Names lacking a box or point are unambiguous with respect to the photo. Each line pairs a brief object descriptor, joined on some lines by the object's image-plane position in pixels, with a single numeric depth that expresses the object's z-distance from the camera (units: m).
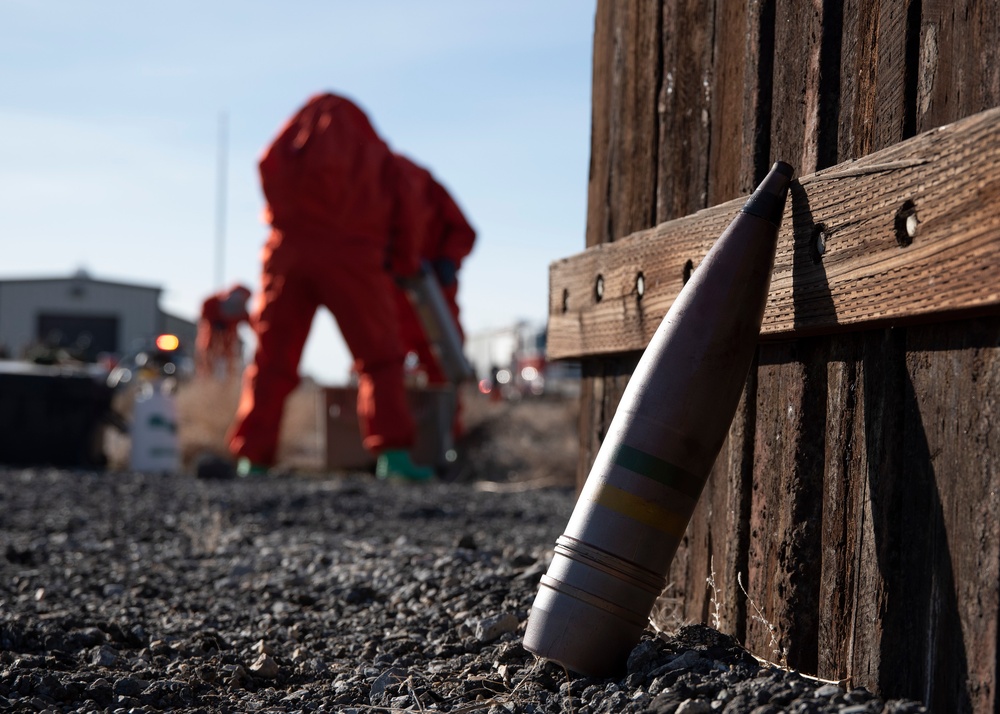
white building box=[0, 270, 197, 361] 45.09
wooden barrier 1.80
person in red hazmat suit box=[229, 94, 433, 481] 7.73
